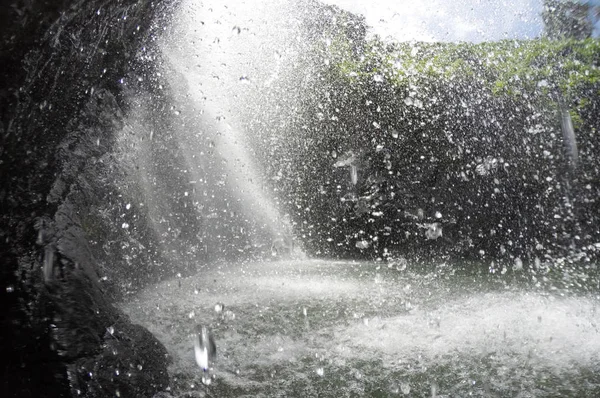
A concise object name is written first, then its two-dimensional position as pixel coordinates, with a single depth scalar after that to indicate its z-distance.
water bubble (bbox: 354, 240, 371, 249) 6.56
